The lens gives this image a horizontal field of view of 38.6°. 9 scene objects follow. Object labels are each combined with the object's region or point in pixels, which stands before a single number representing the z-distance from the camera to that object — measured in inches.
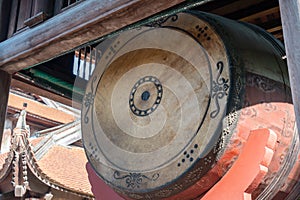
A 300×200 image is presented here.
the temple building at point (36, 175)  221.9
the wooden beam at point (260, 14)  97.0
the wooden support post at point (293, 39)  40.2
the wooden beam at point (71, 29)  59.4
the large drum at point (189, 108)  66.9
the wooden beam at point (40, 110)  461.1
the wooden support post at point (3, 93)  81.7
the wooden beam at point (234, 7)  98.8
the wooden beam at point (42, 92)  98.3
